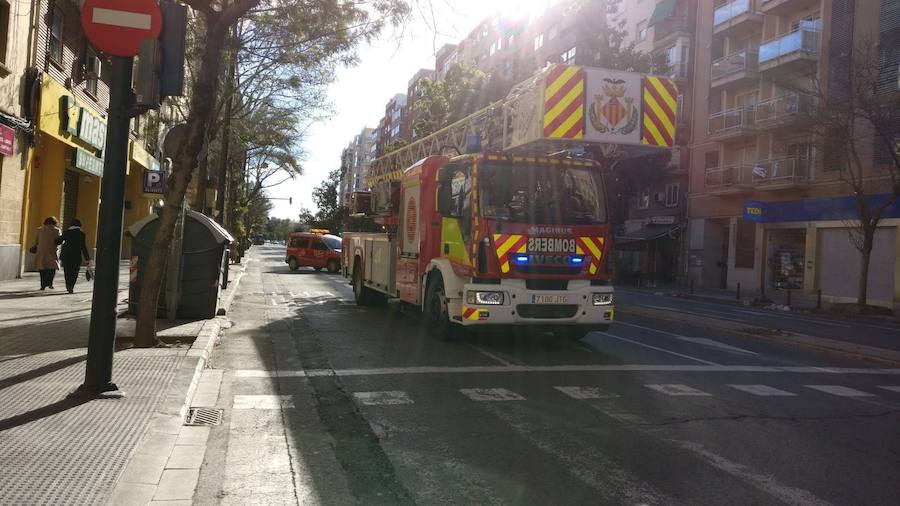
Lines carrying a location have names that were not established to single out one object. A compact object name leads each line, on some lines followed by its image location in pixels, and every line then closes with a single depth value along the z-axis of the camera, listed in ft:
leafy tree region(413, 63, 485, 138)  106.63
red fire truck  28.84
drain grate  16.88
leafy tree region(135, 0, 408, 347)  26.18
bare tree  66.18
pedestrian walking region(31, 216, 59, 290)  43.70
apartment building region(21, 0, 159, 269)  51.55
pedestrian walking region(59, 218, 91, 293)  43.57
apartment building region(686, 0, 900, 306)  81.41
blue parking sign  37.70
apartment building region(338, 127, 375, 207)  466.45
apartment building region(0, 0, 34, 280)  45.50
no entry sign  16.60
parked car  105.40
